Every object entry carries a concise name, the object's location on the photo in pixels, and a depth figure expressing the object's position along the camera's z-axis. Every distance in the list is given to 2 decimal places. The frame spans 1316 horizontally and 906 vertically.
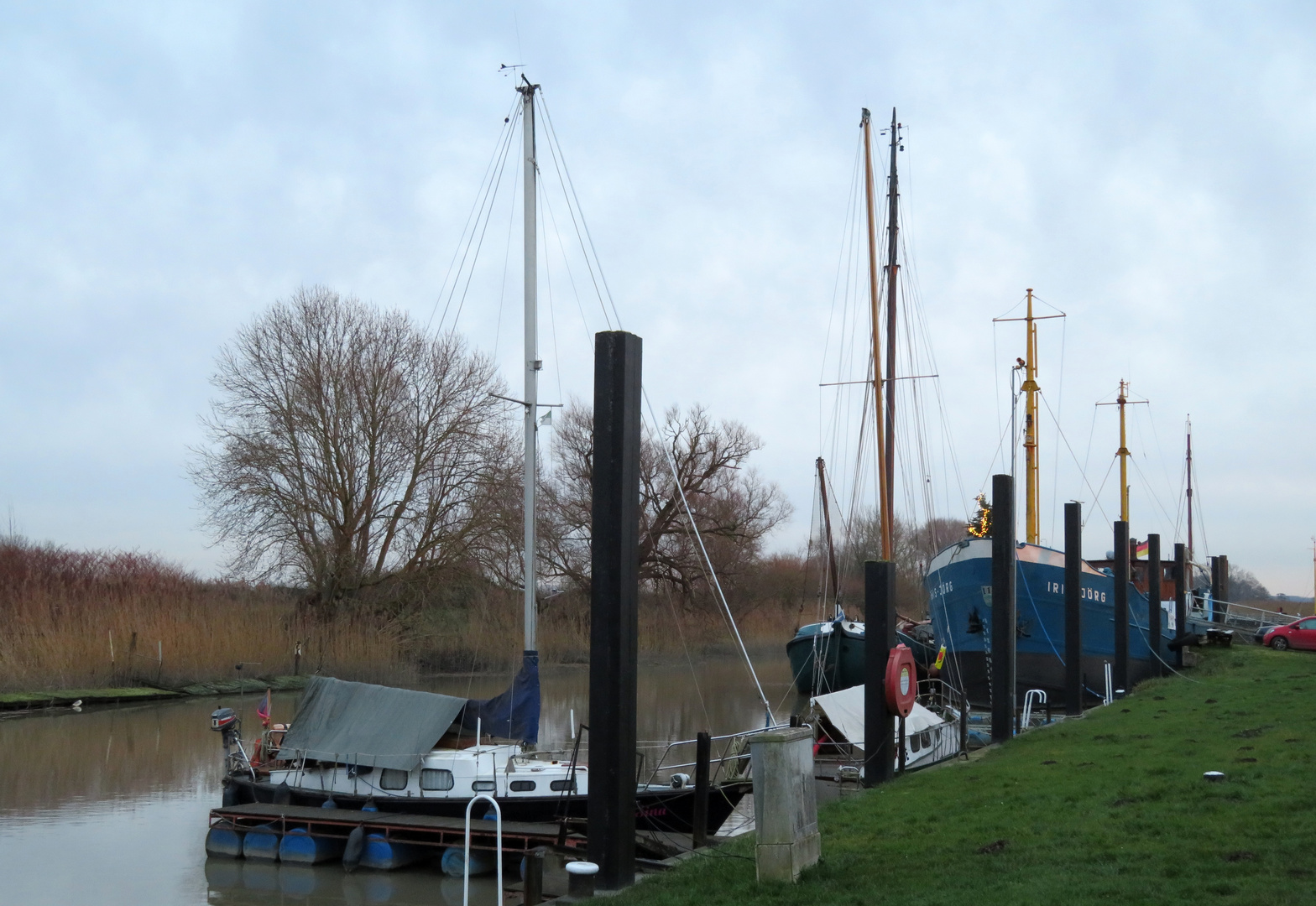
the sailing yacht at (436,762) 15.63
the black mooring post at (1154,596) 26.91
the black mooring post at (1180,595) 32.43
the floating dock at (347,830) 14.01
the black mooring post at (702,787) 12.85
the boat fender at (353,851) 14.98
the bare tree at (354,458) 42.66
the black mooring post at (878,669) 14.42
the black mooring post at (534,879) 9.45
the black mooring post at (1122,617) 24.72
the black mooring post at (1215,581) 46.61
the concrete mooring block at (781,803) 8.18
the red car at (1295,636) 35.94
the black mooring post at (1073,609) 21.23
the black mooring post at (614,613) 8.88
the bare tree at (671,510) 54.94
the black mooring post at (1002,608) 17.62
